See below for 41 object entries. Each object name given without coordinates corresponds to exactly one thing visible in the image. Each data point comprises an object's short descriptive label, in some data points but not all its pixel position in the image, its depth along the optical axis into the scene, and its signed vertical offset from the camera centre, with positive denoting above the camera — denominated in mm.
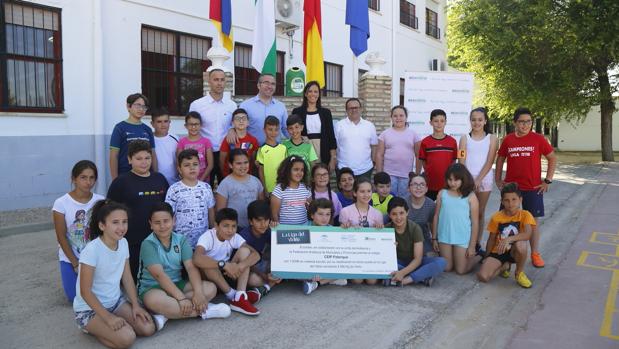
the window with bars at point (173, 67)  9953 +2001
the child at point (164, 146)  5007 +132
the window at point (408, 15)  19339 +5932
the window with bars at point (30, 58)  7855 +1731
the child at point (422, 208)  5227 -565
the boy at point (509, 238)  4809 -828
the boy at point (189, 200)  4328 -378
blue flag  9164 +2626
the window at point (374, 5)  16766 +5450
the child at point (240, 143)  5230 +168
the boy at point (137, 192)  4129 -296
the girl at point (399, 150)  5957 +92
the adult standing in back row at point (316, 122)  5812 +442
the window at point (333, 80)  14909 +2500
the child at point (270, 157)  5219 +11
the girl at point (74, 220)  4008 -520
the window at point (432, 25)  21766 +6206
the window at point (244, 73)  11734 +2142
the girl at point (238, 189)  4699 -306
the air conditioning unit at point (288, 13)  12258 +3801
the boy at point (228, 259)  3990 -878
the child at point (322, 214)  4648 -558
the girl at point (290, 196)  4855 -390
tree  15352 +3596
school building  7949 +1625
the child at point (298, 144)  5309 +157
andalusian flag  8273 +2120
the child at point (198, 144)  5074 +154
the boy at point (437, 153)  5668 +52
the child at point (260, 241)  4332 -807
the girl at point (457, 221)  5043 -680
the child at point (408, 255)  4621 -972
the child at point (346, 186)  5456 -326
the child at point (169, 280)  3645 -973
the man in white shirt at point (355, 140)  6031 +223
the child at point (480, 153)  5637 +47
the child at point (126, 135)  4688 +238
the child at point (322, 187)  5059 -315
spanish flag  8805 +2163
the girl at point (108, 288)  3254 -922
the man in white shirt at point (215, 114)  5520 +517
